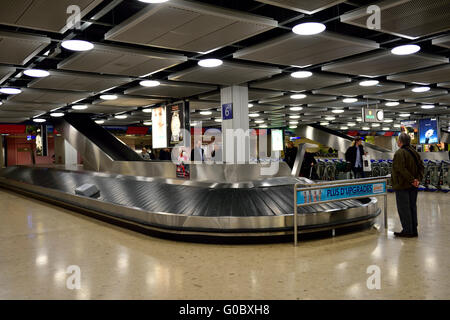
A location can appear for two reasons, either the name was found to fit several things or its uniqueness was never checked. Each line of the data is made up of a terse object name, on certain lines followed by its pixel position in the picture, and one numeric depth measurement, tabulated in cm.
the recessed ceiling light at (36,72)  843
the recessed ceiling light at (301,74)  947
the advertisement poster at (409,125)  2124
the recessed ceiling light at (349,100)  1549
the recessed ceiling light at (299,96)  1352
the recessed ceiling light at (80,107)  1540
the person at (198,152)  1130
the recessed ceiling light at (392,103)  1641
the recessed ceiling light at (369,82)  1092
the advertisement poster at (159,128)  1367
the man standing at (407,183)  518
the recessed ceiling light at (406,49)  718
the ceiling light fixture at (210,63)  802
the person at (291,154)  1088
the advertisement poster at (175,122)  1295
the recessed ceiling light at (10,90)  1059
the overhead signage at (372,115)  1434
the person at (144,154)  1613
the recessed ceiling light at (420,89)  1268
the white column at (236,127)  1135
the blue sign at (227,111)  1147
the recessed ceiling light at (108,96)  1242
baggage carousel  523
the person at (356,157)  1041
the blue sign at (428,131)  2064
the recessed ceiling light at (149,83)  1019
